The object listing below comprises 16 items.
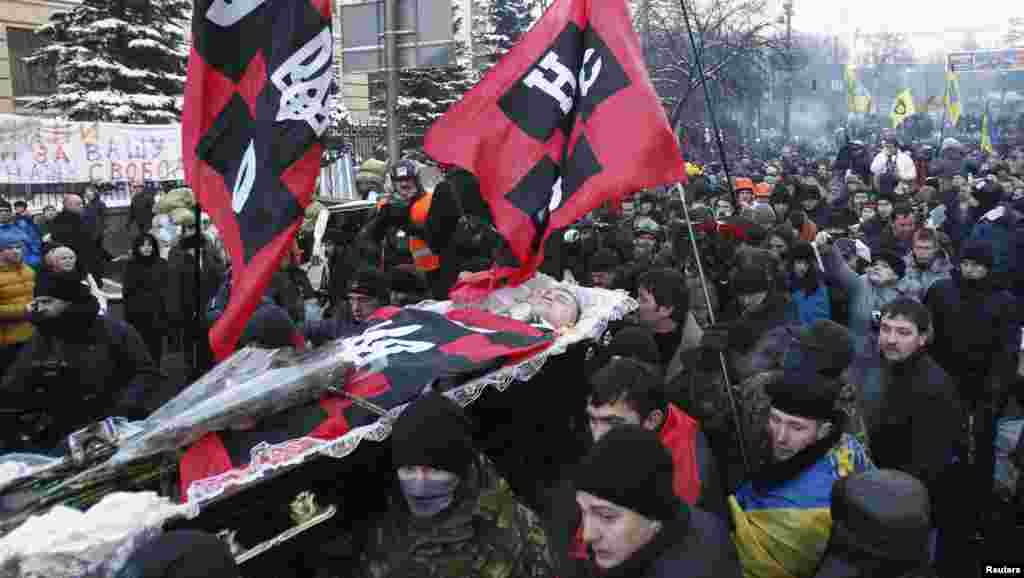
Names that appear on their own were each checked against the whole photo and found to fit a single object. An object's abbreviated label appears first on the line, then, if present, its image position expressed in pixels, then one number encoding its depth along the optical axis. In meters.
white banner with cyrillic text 13.30
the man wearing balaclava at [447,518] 2.62
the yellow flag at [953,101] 22.95
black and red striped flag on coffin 2.89
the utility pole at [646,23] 22.77
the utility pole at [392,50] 9.25
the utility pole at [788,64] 25.00
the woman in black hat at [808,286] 6.10
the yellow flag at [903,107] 25.58
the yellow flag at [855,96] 30.81
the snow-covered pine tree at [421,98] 25.34
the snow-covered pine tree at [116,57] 18.95
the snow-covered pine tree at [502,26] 27.11
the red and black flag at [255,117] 3.44
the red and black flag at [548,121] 4.40
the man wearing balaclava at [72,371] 4.13
